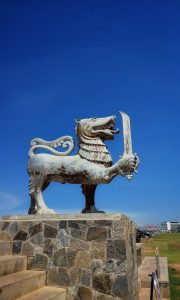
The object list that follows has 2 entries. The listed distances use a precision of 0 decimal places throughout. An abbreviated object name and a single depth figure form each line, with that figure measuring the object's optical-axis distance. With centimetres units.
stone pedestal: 381
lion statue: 438
